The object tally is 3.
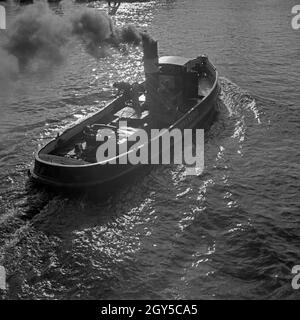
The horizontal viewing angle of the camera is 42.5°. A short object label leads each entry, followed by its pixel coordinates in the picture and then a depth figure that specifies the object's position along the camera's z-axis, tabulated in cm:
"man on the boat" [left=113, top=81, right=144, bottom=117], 2694
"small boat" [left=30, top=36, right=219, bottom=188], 2064
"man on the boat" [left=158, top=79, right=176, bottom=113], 2645
